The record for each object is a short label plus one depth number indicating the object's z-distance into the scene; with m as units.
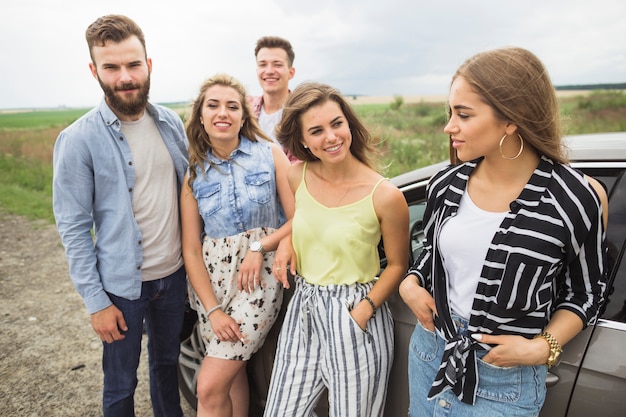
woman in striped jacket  1.36
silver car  1.51
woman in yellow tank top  1.83
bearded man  2.15
